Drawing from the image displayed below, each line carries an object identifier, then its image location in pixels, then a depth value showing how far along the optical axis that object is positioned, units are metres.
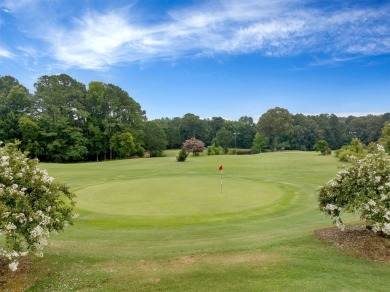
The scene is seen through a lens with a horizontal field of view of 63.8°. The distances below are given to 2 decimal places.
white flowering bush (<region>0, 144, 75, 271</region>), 7.74
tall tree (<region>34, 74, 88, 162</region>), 63.12
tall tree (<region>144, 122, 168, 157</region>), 82.62
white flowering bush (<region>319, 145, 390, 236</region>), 9.75
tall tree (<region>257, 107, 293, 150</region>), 86.06
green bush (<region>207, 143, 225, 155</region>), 73.92
